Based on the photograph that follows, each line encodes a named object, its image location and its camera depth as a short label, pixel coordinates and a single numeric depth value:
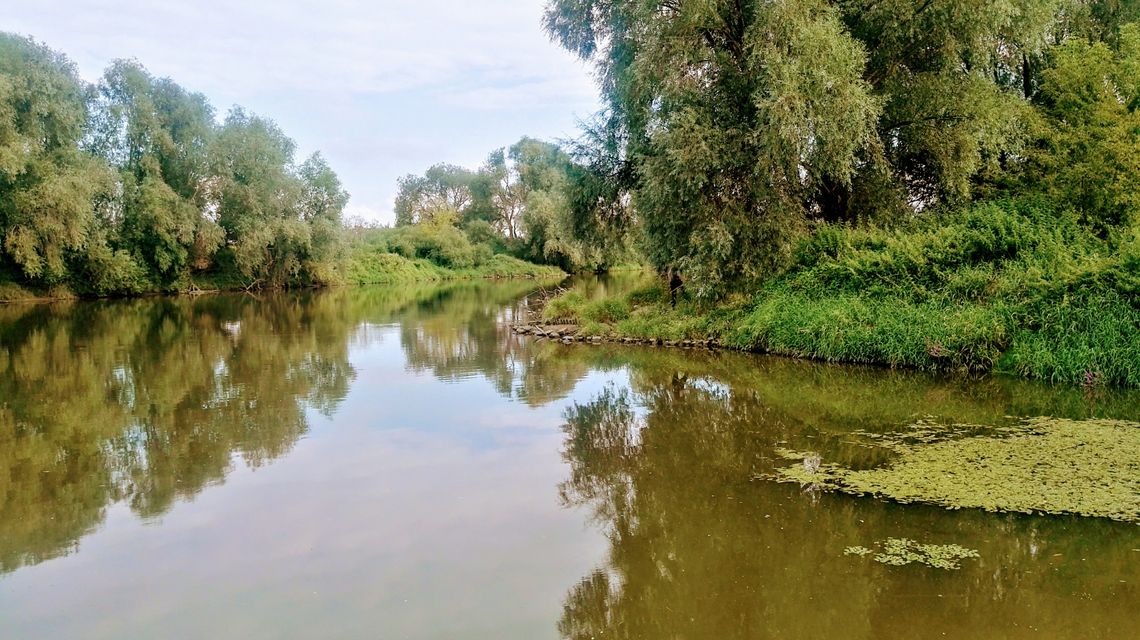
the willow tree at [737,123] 16.28
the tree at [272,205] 46.94
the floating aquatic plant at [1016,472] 7.14
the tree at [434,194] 88.44
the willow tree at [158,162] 43.28
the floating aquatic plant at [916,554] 5.95
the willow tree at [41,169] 35.22
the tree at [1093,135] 15.51
